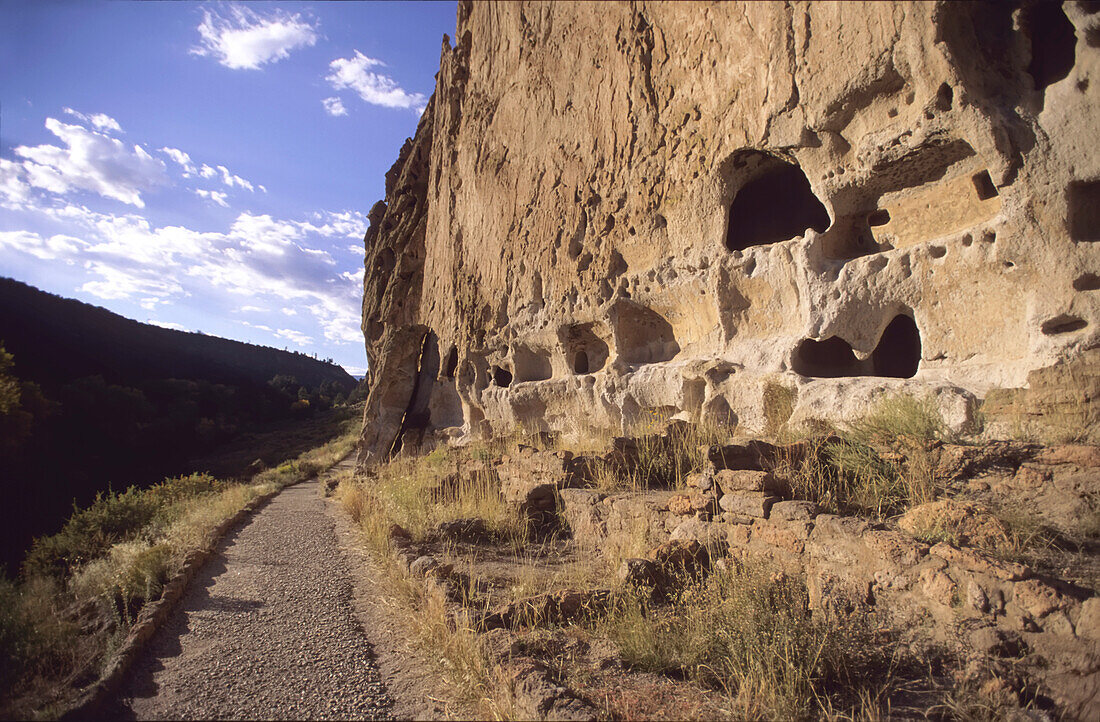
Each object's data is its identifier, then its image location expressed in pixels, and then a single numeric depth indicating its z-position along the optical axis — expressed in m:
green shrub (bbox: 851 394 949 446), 4.84
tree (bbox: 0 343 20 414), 16.64
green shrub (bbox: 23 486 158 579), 7.46
